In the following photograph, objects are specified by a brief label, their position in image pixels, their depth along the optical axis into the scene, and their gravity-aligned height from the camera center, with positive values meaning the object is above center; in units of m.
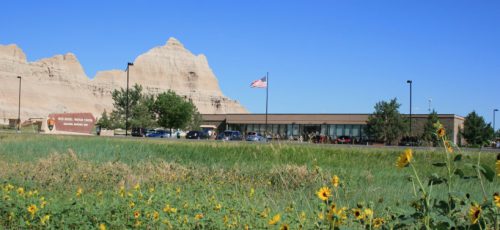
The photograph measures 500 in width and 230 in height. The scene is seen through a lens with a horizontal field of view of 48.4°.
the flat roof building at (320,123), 62.25 +1.81
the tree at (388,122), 54.88 +1.69
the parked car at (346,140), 49.88 -0.21
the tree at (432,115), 53.08 +2.48
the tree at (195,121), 74.66 +1.64
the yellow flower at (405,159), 2.73 -0.10
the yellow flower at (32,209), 5.38 -0.78
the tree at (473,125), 55.87 +1.71
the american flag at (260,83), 49.10 +4.65
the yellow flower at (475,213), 2.58 -0.34
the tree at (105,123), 70.62 +1.00
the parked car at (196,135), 56.62 -0.14
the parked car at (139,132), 59.69 +0.00
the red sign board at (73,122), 55.47 +0.82
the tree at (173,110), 65.62 +2.67
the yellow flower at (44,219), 5.31 -0.87
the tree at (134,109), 68.44 +2.81
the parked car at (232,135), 52.99 -0.05
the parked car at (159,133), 60.02 -0.11
